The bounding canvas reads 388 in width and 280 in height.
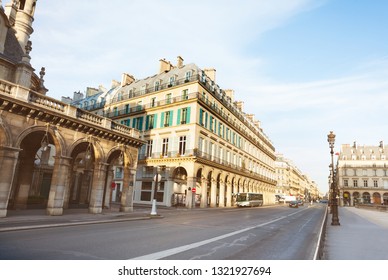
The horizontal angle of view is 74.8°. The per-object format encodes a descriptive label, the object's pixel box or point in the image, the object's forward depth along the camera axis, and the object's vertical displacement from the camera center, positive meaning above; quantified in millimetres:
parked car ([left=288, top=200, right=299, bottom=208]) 50469 -2052
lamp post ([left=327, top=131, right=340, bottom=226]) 16258 +3419
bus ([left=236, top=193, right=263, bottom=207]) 38969 -1387
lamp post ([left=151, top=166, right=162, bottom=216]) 18106 -1794
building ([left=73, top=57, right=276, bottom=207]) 33031 +7769
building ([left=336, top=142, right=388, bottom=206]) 76438 +6863
